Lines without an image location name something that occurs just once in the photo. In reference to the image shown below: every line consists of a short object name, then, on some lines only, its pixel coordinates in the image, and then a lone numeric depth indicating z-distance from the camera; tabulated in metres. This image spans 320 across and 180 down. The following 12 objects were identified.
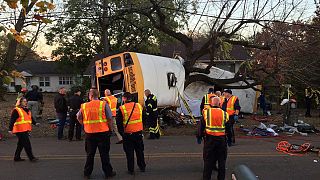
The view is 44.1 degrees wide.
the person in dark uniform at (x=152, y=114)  13.16
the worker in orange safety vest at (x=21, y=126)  9.41
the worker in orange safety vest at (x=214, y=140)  7.40
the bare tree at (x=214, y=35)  16.25
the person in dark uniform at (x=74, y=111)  12.91
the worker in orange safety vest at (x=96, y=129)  7.79
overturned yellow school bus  14.30
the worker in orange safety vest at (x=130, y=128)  8.18
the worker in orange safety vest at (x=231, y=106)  11.62
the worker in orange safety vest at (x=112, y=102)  12.26
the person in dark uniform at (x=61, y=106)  13.45
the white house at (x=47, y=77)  60.81
